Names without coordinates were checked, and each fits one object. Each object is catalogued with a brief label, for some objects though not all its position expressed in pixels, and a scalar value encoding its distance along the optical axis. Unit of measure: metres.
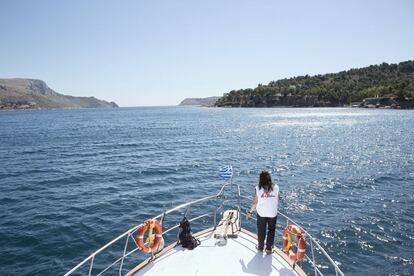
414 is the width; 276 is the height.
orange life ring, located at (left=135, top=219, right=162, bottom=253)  9.30
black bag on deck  9.75
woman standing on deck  8.89
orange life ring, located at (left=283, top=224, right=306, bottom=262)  8.65
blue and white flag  12.01
